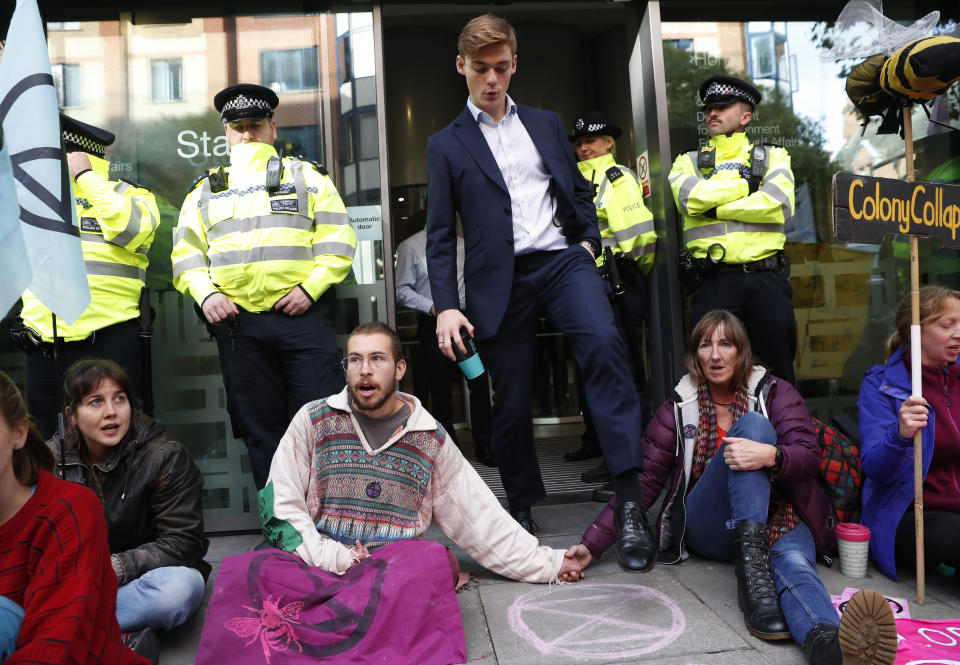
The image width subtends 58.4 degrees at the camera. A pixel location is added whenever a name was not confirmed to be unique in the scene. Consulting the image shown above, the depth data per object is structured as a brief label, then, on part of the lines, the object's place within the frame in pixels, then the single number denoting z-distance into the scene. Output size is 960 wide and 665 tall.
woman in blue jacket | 3.43
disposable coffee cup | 3.47
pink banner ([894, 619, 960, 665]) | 2.65
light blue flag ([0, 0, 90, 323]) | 2.69
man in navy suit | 3.64
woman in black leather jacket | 3.25
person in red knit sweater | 2.10
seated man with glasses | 3.25
